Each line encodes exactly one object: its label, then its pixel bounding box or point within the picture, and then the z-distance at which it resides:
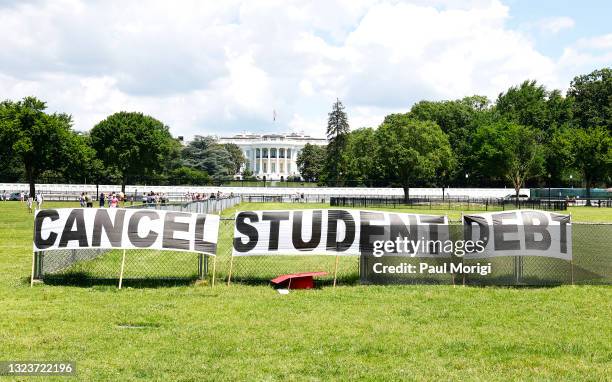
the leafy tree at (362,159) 78.75
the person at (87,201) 46.30
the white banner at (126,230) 13.88
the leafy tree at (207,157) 114.06
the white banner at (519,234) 13.87
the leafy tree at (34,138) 69.50
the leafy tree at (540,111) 88.81
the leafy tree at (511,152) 79.25
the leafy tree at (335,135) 107.38
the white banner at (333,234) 13.94
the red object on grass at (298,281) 13.53
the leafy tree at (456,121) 94.02
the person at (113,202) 43.12
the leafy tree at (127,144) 89.12
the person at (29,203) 45.29
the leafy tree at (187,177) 100.50
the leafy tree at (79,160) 74.62
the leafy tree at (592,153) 75.31
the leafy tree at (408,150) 69.62
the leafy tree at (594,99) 90.31
